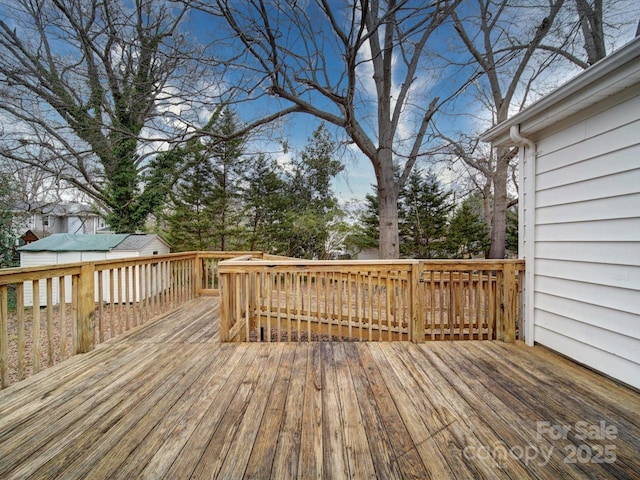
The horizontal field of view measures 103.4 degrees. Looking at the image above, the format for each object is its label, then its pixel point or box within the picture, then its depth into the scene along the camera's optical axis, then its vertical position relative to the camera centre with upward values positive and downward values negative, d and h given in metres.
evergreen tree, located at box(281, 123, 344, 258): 11.04 +2.37
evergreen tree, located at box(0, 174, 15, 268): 8.47 +0.38
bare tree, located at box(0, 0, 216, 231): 6.45 +4.18
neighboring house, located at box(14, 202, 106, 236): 9.20 +0.89
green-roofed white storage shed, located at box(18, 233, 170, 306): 6.62 -0.34
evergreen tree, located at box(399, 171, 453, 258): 12.60 +0.99
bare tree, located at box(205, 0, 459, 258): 4.44 +3.49
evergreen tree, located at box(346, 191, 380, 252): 12.84 +0.50
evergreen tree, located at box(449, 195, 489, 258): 12.41 +0.19
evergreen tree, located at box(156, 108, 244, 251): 9.95 +1.22
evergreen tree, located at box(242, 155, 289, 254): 10.73 +1.25
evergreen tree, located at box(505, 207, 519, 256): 12.68 +0.10
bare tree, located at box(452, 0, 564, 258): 4.87 +4.08
